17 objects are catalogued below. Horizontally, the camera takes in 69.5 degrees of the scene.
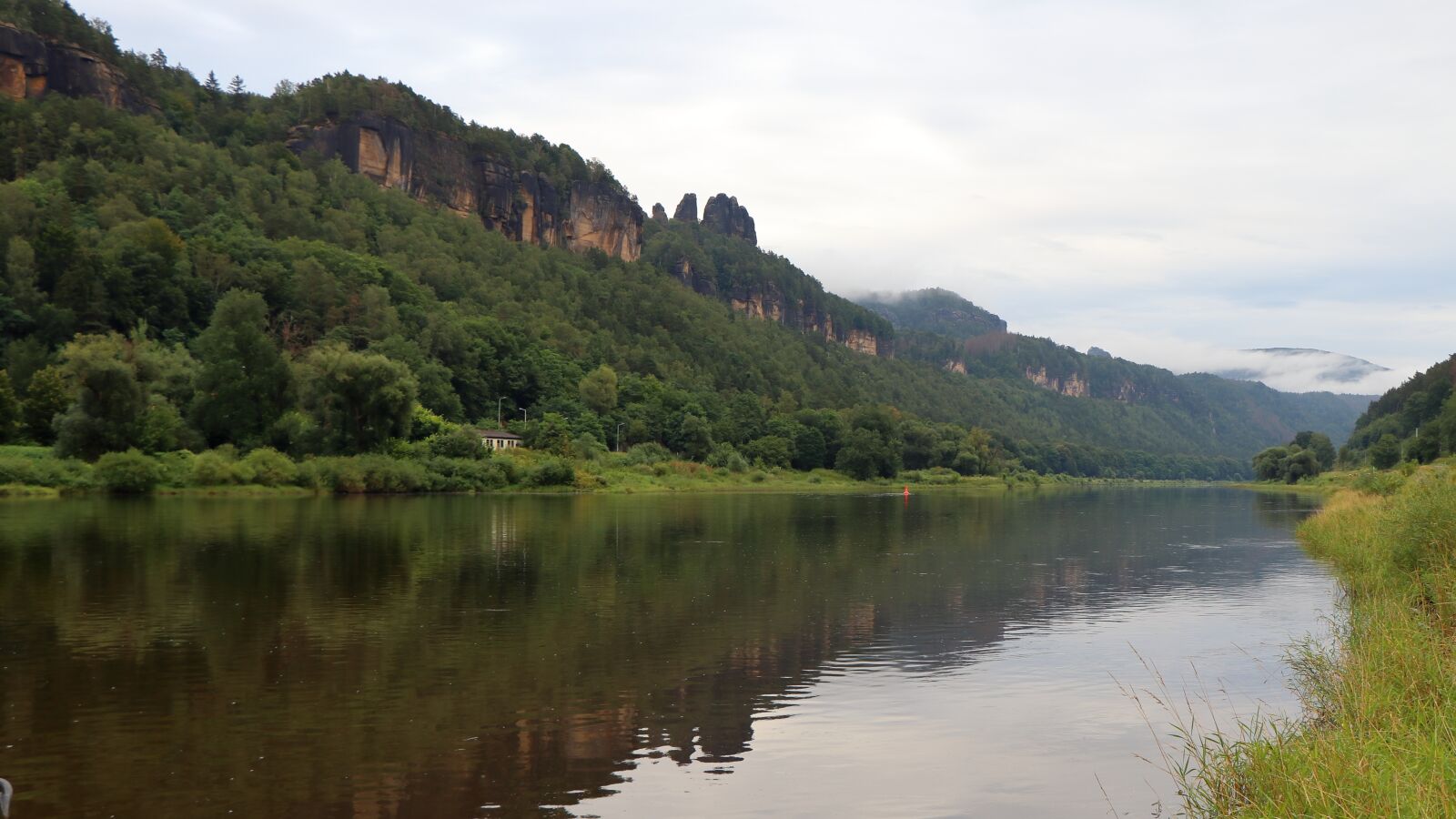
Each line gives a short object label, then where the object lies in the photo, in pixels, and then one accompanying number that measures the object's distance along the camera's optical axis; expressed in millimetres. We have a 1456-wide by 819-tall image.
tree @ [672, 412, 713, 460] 140875
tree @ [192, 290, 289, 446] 86125
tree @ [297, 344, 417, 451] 87688
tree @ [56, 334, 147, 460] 72500
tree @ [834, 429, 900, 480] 153875
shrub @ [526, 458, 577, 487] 98688
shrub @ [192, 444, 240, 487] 75250
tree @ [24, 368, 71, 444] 78250
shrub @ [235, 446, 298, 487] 78500
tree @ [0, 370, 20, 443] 75438
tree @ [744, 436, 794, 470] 149750
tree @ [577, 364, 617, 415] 146500
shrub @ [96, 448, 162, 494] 69438
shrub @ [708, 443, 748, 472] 136250
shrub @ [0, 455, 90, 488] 66250
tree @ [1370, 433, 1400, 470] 145875
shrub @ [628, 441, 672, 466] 124750
